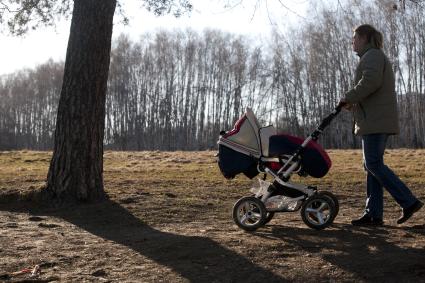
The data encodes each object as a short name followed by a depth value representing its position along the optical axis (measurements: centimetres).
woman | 513
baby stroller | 518
